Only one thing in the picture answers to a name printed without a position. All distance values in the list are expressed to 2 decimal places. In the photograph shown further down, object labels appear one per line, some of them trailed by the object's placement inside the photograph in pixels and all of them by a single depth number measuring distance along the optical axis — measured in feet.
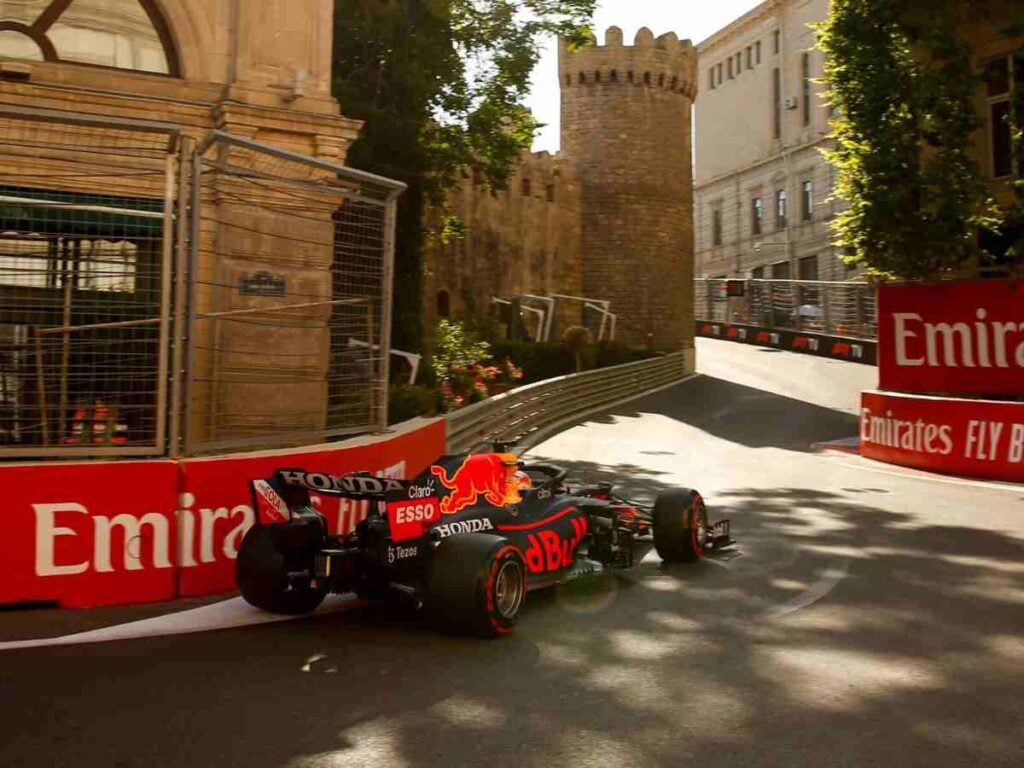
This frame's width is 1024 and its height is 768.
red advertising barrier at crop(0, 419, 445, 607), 21.53
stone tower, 146.10
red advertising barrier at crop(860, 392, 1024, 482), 48.98
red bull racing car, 19.69
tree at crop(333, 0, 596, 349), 67.00
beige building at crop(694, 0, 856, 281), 190.29
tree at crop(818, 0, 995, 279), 60.44
